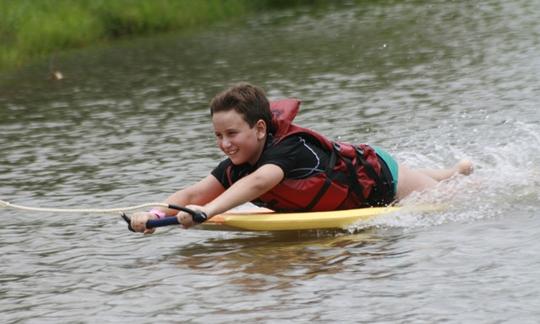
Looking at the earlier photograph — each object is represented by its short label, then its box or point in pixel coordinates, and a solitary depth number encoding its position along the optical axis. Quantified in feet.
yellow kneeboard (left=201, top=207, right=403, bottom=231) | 47.50
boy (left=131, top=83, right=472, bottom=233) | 46.34
